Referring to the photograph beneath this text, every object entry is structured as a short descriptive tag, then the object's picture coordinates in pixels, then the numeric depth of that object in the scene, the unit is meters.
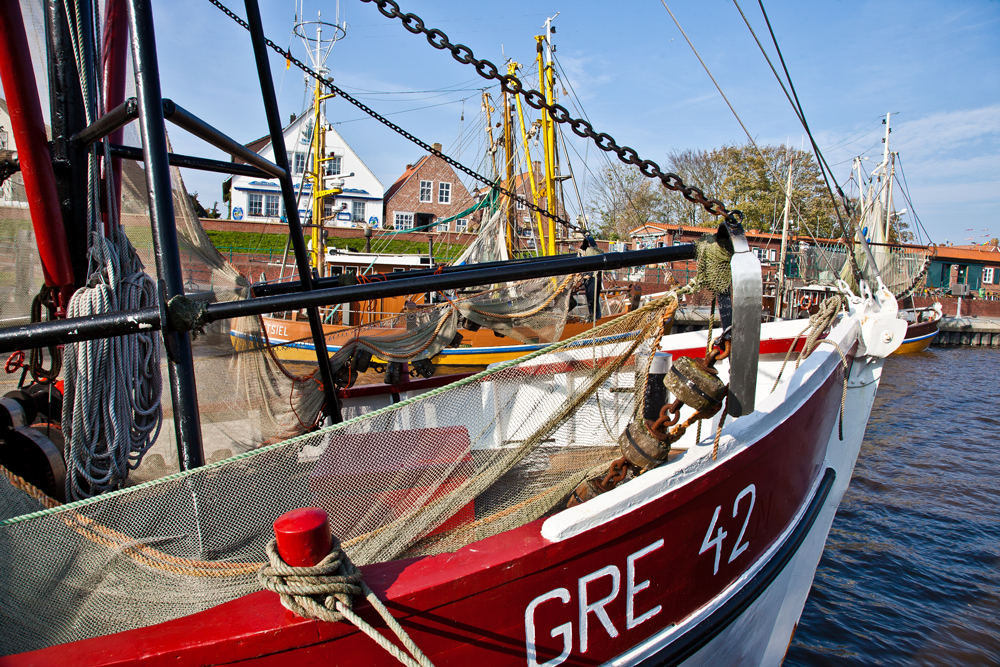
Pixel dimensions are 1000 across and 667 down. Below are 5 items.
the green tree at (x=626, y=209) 40.84
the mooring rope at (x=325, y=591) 1.45
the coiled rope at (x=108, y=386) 2.12
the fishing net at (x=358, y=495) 1.63
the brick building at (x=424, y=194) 37.38
